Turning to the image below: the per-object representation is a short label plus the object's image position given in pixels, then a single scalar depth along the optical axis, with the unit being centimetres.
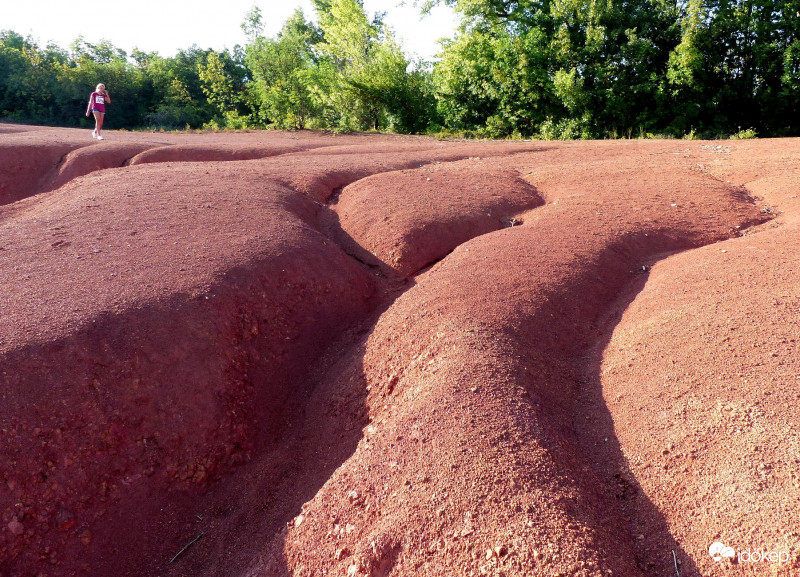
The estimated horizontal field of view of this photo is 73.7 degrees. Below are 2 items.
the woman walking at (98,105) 1208
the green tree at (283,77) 2414
